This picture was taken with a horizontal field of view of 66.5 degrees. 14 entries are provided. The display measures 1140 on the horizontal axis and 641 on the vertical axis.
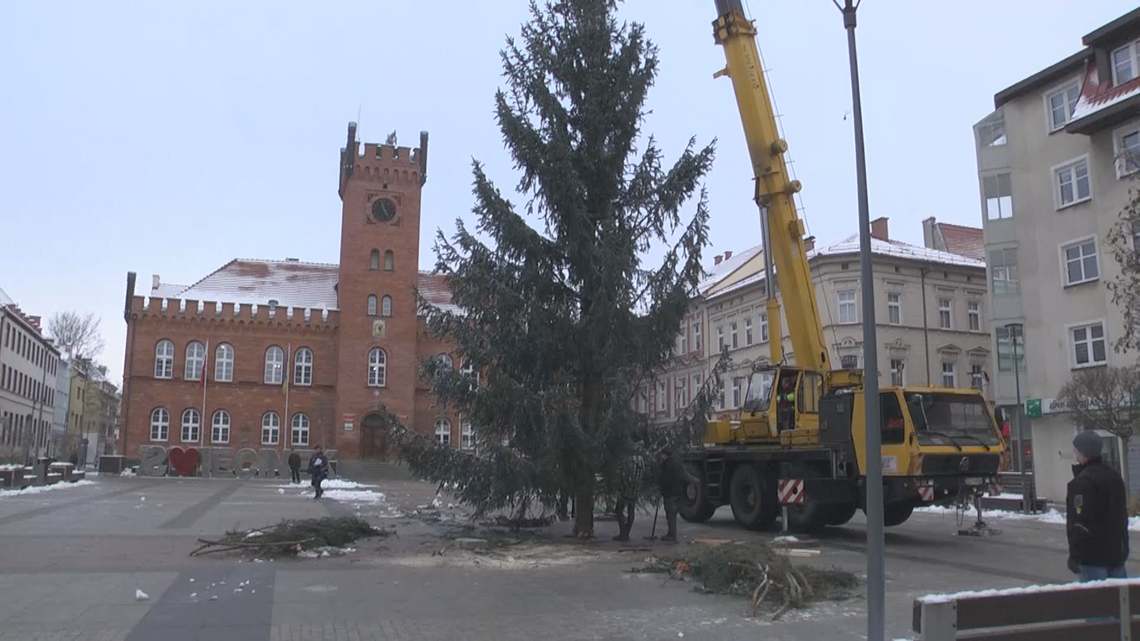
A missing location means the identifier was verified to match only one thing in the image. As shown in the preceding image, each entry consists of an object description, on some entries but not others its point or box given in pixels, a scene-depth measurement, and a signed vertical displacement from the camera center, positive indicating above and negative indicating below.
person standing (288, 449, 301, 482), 38.06 -0.95
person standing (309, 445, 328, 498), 27.91 -0.82
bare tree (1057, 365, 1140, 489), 21.06 +1.14
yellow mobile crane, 14.84 +0.31
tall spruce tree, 14.02 +2.67
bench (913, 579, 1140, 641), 4.52 -0.91
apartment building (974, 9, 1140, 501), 26.88 +7.74
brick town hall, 53.25 +5.69
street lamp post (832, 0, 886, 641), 6.41 +0.32
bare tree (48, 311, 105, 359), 80.94 +10.29
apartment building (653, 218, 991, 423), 41.59 +6.48
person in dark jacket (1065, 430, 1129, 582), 6.07 -0.53
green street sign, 29.83 +1.26
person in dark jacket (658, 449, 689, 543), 15.28 -0.67
